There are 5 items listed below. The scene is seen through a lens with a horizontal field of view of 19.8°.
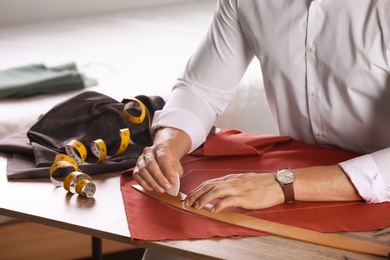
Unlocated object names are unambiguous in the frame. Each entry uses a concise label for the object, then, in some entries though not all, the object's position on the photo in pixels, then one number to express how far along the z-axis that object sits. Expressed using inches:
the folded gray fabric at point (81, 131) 99.0
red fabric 85.0
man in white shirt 89.5
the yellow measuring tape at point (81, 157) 92.2
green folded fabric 138.2
